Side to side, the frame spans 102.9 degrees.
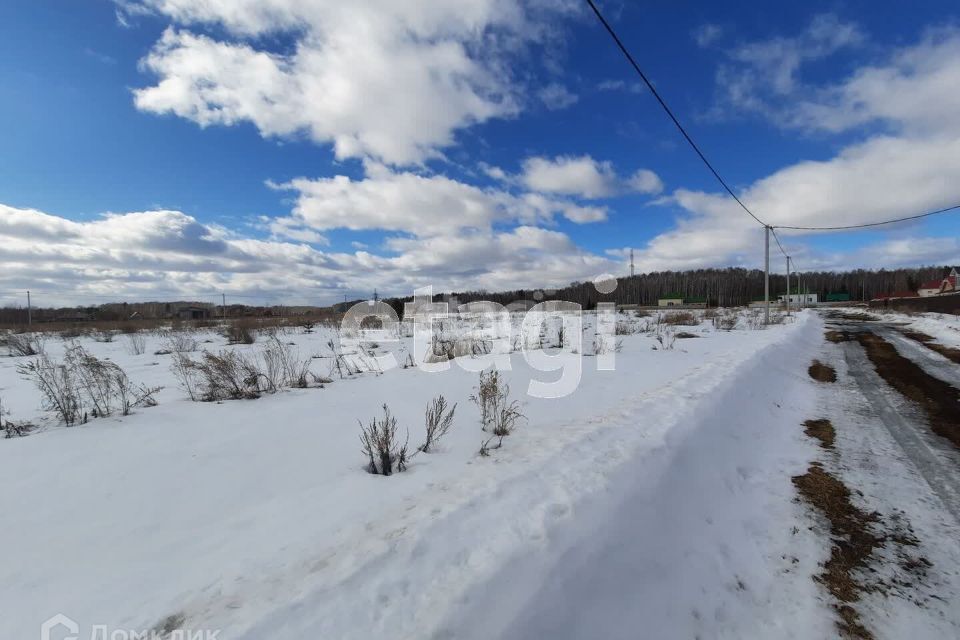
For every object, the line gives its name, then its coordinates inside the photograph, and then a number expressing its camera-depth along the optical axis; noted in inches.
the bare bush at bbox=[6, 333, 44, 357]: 477.4
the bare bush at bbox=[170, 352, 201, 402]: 231.8
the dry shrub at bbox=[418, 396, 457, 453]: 158.2
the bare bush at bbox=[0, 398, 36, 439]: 161.2
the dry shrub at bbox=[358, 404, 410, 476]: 135.2
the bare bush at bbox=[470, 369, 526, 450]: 176.1
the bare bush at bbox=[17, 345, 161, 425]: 183.0
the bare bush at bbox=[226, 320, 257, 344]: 626.8
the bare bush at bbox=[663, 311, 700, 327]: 848.9
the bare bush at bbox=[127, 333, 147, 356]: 509.0
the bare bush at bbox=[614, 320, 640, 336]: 625.0
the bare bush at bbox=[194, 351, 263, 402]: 228.8
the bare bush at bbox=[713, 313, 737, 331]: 739.2
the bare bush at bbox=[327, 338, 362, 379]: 328.8
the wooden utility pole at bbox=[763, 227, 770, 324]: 823.2
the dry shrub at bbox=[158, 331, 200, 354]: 499.1
